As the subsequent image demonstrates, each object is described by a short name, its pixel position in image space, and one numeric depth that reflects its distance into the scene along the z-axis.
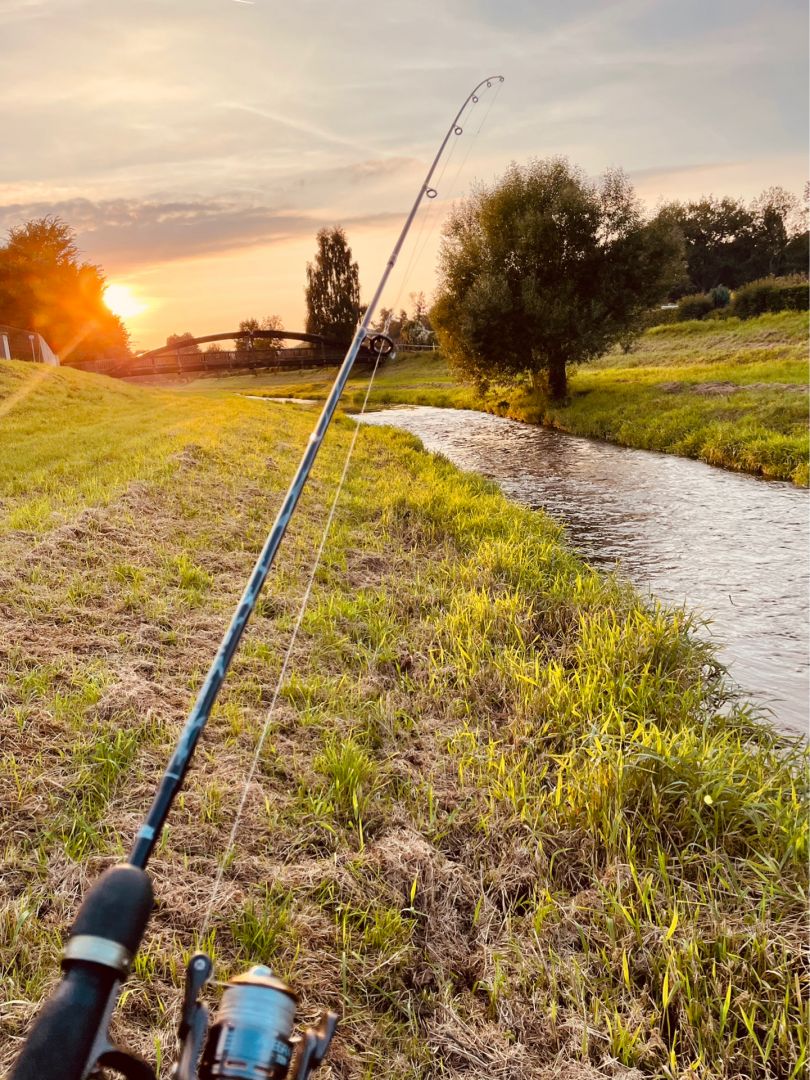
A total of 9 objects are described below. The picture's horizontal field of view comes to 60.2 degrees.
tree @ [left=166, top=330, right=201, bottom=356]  48.82
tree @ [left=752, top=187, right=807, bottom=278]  78.06
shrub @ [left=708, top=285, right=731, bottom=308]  52.09
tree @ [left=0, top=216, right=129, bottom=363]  43.12
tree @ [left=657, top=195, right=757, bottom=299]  81.88
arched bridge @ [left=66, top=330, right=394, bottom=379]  48.81
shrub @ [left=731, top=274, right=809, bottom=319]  42.44
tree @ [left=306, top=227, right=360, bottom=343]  78.50
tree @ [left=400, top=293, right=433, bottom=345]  58.50
